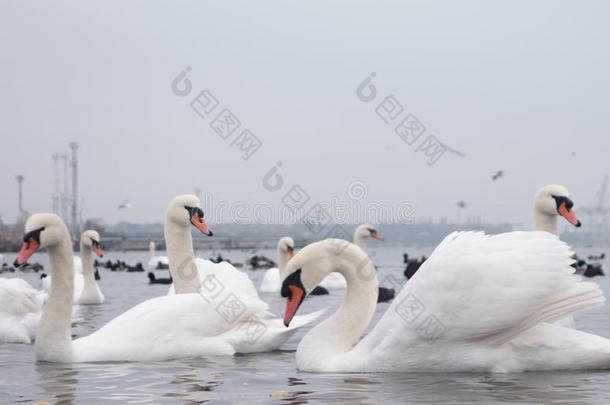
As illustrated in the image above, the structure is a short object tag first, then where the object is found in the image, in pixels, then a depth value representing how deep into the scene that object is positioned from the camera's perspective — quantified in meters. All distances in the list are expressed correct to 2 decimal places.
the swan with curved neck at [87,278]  23.08
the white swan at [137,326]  11.12
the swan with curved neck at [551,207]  13.46
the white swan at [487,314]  9.27
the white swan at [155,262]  50.92
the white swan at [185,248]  13.22
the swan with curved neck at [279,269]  27.61
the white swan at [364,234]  35.09
